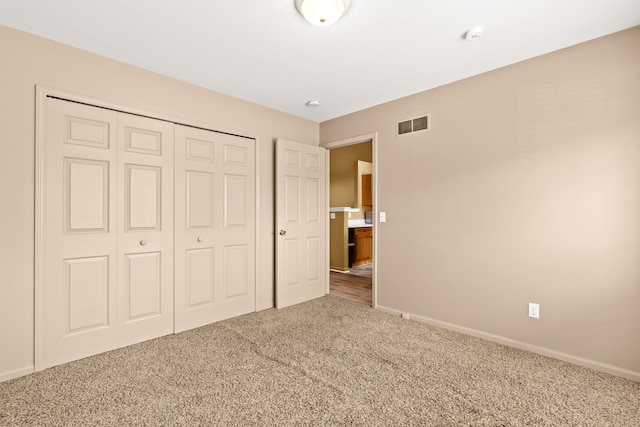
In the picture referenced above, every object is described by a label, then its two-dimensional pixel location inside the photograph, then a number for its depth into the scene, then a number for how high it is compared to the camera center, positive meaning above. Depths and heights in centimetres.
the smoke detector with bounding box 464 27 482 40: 220 +134
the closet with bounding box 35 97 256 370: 237 -11
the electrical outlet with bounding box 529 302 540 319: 258 -81
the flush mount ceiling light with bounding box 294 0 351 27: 190 +131
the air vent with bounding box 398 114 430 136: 331 +101
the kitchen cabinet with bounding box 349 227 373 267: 641 -65
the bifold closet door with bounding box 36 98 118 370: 233 -13
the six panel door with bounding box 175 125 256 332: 307 -11
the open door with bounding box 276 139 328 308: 382 -8
